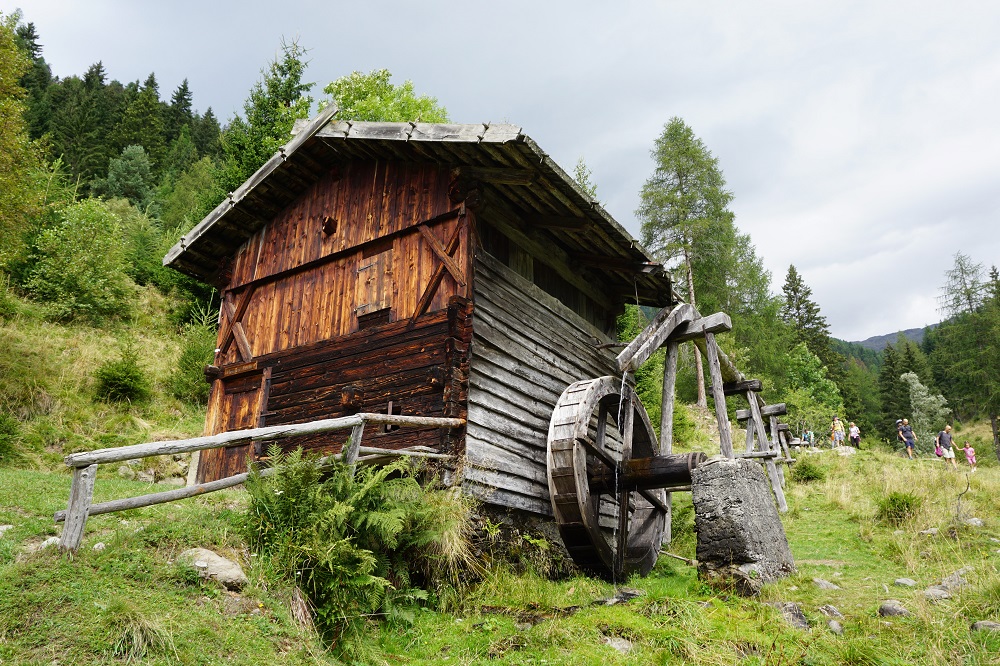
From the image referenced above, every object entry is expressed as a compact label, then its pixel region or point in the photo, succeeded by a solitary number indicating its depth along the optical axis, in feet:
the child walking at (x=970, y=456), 58.49
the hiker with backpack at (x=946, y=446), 56.85
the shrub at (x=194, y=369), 55.98
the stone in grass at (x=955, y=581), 20.29
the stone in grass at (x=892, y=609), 18.25
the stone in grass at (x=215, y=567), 15.21
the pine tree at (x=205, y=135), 152.65
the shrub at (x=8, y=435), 37.83
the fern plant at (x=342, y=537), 16.46
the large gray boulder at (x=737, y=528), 22.12
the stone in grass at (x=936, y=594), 19.15
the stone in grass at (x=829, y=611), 19.15
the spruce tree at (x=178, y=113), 166.61
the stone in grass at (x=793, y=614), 18.14
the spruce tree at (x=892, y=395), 151.23
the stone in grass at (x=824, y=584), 22.85
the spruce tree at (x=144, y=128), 134.72
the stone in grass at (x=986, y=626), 15.74
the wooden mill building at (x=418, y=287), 27.48
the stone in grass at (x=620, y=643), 16.81
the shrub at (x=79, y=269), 60.70
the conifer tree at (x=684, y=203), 92.84
